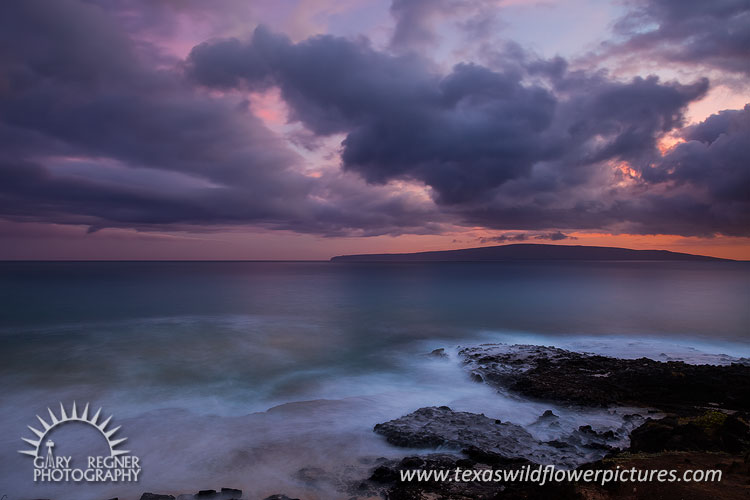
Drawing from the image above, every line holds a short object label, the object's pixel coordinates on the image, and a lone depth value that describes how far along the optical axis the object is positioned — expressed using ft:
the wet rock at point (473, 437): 32.42
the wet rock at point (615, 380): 46.01
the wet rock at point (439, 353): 74.89
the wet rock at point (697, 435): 31.04
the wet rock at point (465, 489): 24.15
